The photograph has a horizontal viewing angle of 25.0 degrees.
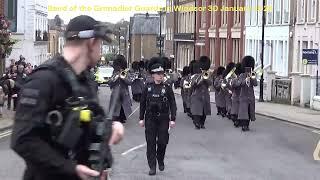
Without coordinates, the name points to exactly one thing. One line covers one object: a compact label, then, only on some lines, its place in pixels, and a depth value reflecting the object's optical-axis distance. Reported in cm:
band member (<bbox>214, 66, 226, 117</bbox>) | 2600
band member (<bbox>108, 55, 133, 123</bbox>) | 2064
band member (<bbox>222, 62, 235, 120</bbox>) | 2381
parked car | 5732
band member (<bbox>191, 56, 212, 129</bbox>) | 2103
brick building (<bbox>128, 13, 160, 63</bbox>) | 11306
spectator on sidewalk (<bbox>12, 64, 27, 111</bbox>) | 2387
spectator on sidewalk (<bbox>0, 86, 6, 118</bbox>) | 2170
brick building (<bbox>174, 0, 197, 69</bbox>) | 7269
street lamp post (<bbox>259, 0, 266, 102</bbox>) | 3695
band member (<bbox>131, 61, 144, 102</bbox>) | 3500
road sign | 2923
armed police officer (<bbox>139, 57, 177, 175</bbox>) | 1185
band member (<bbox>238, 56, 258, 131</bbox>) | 2023
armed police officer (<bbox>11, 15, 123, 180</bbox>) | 378
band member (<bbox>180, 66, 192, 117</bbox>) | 2395
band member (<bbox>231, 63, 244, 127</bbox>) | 2138
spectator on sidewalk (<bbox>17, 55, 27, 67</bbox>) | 2553
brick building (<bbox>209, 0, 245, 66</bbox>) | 5341
